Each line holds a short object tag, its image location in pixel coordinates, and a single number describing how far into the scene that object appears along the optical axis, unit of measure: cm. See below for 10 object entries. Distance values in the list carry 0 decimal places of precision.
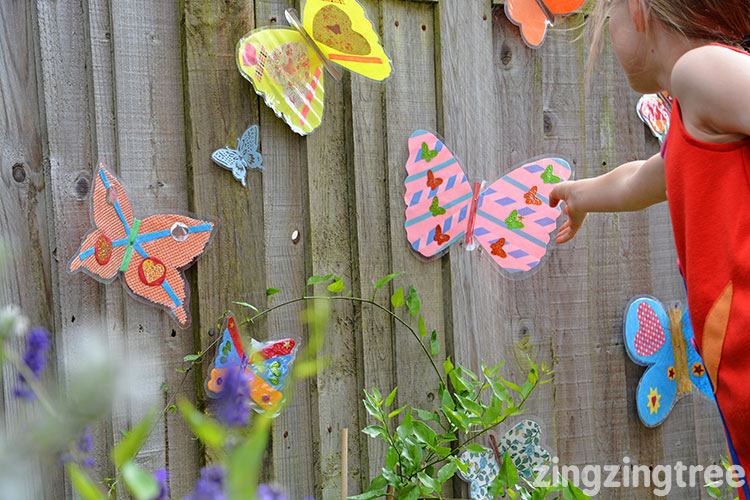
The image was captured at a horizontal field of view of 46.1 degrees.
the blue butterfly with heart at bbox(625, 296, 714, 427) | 246
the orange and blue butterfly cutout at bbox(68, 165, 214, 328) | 173
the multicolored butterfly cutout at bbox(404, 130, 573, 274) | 214
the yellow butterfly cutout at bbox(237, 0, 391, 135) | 192
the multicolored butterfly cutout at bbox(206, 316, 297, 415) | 181
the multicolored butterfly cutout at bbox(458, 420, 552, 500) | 219
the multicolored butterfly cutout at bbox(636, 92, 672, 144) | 254
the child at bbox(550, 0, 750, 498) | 125
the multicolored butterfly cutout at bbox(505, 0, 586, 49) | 231
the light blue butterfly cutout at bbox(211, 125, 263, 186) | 187
